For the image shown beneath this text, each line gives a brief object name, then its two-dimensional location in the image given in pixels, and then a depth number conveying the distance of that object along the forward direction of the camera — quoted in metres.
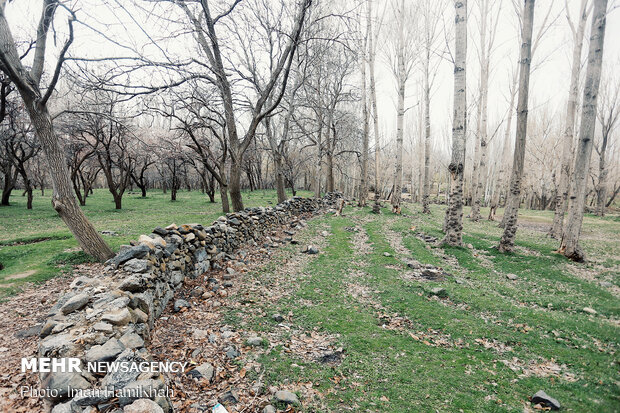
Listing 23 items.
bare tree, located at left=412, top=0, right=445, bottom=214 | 18.79
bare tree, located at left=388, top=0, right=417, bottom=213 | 16.27
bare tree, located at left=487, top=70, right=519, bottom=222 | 17.55
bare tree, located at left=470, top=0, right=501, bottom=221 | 16.20
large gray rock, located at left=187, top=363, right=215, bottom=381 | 3.10
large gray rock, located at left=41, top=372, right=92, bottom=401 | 2.33
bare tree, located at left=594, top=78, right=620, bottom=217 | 20.23
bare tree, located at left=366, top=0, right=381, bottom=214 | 16.25
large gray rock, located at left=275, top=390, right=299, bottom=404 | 2.84
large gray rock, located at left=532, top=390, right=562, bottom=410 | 2.79
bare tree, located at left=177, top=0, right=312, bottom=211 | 6.82
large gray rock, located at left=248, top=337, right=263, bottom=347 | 3.81
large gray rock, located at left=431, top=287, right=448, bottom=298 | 5.54
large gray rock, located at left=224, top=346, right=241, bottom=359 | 3.51
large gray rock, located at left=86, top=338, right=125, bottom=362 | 2.64
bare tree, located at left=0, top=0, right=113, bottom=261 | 5.29
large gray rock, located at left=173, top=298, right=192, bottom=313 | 4.57
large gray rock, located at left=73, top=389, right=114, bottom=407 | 2.18
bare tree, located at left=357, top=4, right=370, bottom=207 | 16.55
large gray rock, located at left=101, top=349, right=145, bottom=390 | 2.31
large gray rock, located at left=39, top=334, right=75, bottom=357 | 2.68
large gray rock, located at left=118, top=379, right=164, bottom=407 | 2.19
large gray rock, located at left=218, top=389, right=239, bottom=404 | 2.81
